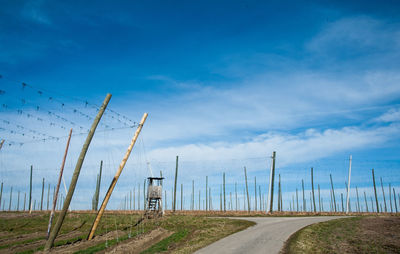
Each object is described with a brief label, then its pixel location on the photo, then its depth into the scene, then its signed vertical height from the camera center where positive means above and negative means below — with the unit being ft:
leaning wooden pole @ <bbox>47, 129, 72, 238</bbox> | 85.15 +4.14
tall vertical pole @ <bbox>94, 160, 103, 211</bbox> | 181.37 -1.40
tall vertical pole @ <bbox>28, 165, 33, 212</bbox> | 176.35 -1.80
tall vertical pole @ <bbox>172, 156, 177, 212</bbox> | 169.76 +11.40
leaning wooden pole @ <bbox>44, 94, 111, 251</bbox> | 61.98 +4.05
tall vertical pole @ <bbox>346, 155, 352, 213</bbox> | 158.35 -5.55
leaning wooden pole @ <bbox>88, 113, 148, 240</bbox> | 76.07 +0.02
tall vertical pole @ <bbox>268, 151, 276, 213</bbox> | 143.79 +0.68
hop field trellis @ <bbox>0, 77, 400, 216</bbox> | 190.49 -7.95
